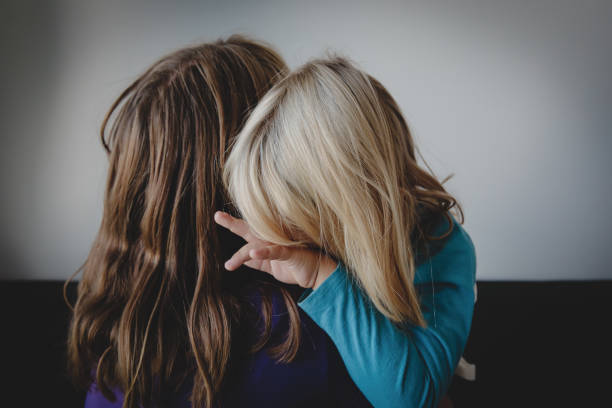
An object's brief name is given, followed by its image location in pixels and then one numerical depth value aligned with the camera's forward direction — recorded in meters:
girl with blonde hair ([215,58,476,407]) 0.47
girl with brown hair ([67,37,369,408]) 0.47
